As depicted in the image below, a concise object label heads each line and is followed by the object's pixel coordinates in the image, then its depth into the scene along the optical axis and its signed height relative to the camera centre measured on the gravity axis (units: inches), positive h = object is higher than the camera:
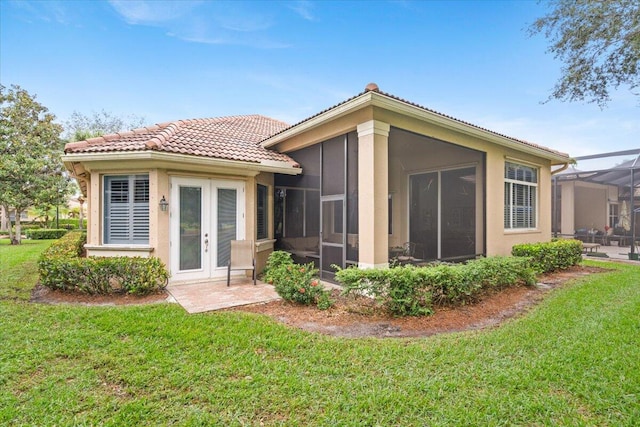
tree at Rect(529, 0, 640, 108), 276.7 +166.9
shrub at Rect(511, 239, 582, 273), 379.6 -42.5
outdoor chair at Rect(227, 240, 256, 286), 320.2 -38.1
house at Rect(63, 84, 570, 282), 276.1 +36.3
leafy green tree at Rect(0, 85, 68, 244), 777.1 +170.0
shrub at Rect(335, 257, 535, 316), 221.9 -48.1
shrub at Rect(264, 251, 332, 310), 243.3 -53.1
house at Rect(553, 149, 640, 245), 642.8 +49.4
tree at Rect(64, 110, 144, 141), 1284.4 +404.4
